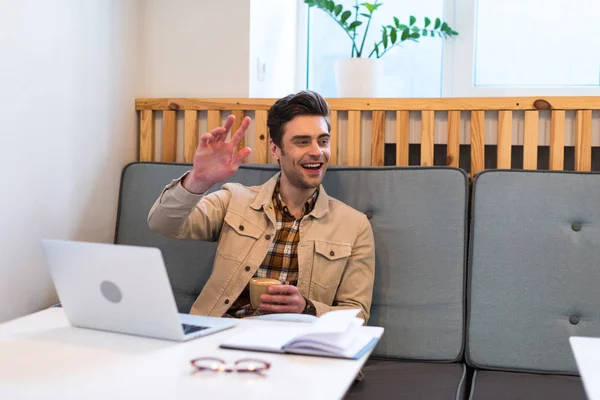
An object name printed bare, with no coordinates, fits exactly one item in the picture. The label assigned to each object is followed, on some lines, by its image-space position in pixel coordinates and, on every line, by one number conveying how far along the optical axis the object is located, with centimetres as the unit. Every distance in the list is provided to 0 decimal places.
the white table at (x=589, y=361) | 106
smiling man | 204
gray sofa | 201
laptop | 124
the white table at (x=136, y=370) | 104
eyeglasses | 113
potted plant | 266
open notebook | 123
